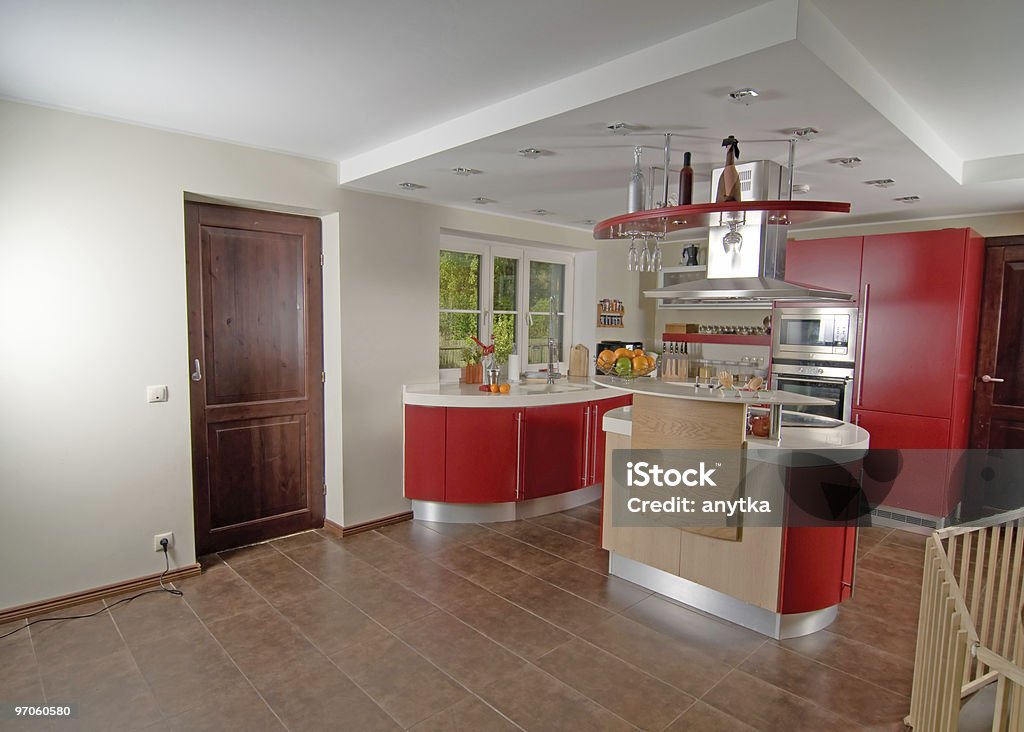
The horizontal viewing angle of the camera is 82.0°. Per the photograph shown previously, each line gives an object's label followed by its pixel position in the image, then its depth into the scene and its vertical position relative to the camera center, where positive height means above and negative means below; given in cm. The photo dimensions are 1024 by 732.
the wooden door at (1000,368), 421 -31
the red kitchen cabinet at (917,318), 407 +4
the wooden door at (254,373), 348 -38
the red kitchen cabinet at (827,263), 443 +46
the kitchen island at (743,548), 273 -111
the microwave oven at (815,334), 449 -9
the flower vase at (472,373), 475 -46
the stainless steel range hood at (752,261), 287 +32
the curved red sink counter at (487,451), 414 -97
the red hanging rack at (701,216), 227 +43
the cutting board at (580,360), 534 -39
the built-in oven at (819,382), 452 -47
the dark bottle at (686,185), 266 +61
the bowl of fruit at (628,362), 336 -25
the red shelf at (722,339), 539 -18
